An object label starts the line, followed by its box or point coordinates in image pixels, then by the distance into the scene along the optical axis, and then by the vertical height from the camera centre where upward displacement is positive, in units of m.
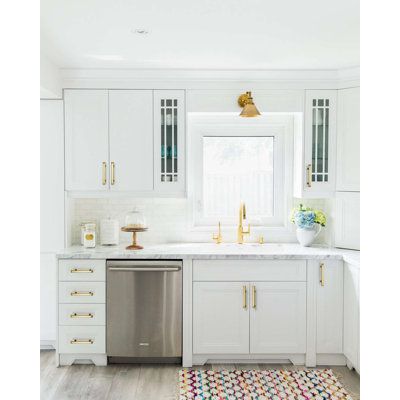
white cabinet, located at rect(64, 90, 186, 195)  3.74 +0.44
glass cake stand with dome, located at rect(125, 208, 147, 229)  3.87 -0.24
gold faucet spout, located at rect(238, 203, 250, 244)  3.96 -0.25
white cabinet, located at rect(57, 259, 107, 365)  3.49 -0.91
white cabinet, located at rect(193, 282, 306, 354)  3.51 -1.00
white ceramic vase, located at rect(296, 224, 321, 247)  3.86 -0.36
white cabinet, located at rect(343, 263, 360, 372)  3.24 -0.93
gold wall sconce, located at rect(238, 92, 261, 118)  3.36 +0.62
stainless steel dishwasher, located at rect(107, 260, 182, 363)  3.49 -0.93
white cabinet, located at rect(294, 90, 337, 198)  3.77 +0.40
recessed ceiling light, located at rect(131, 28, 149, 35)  2.71 +0.99
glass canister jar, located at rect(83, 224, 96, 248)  3.78 -0.40
